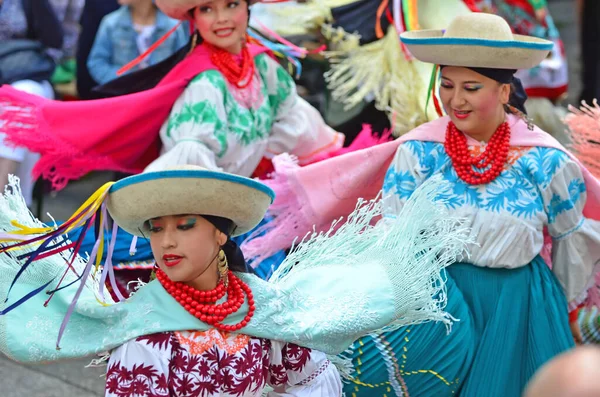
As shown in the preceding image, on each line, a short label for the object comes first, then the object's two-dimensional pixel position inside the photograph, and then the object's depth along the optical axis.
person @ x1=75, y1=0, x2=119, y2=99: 13.78
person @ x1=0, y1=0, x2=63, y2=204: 13.28
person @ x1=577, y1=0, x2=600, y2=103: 19.36
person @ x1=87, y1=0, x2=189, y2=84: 13.39
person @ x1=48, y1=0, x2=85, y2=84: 16.86
